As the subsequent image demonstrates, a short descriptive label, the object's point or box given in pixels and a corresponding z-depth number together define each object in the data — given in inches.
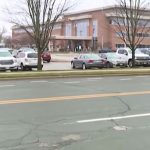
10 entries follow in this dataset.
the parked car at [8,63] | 1195.3
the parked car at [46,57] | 2212.1
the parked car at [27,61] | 1336.1
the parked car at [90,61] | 1381.6
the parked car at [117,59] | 1488.7
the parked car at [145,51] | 1681.6
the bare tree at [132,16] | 1267.2
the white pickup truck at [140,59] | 1472.7
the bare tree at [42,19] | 1061.1
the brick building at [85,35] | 5216.5
